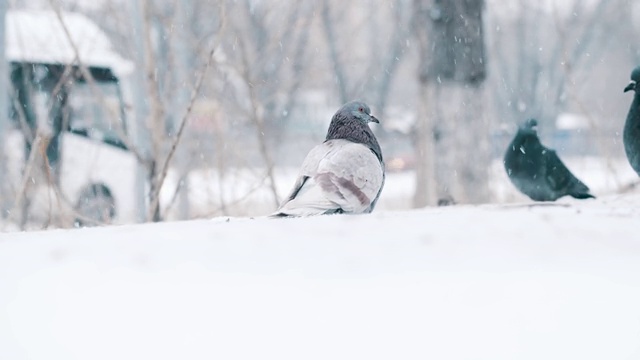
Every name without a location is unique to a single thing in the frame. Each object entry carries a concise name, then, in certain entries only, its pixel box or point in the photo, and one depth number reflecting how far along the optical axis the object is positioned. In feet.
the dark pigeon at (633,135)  25.48
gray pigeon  18.92
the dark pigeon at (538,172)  26.30
